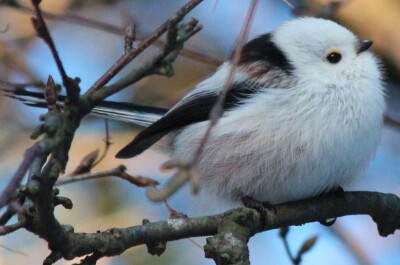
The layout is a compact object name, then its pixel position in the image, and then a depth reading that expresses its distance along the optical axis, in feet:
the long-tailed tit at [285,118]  18.37
